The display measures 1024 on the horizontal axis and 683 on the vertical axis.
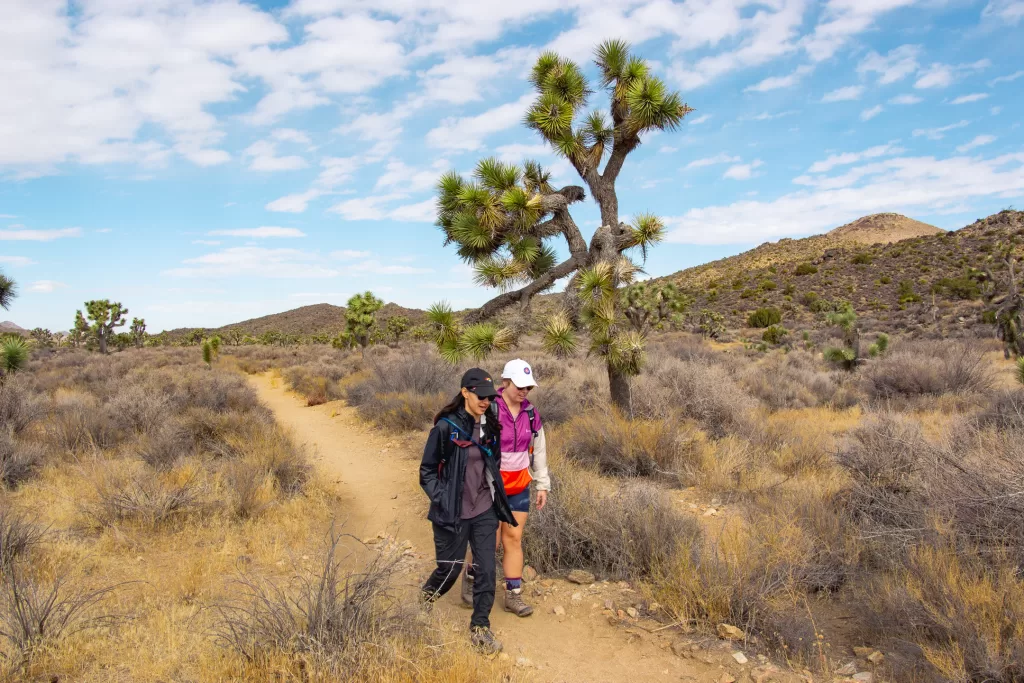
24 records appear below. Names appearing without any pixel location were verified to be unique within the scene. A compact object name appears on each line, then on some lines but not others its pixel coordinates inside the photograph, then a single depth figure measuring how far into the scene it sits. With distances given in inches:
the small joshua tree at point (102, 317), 1492.4
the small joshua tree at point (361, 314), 1224.2
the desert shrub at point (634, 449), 291.1
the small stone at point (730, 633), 148.6
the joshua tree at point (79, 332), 1549.0
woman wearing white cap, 165.6
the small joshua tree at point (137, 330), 1793.8
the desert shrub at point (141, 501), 222.1
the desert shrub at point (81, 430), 325.1
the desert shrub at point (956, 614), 116.3
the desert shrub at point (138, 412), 371.6
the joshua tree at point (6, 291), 655.1
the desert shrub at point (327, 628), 121.3
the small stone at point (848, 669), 134.0
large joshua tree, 313.4
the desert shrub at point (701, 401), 360.5
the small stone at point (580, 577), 189.6
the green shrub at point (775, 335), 1109.7
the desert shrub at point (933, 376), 453.7
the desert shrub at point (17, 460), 271.0
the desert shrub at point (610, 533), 187.2
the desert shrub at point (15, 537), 172.7
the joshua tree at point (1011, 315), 650.8
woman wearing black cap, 149.6
